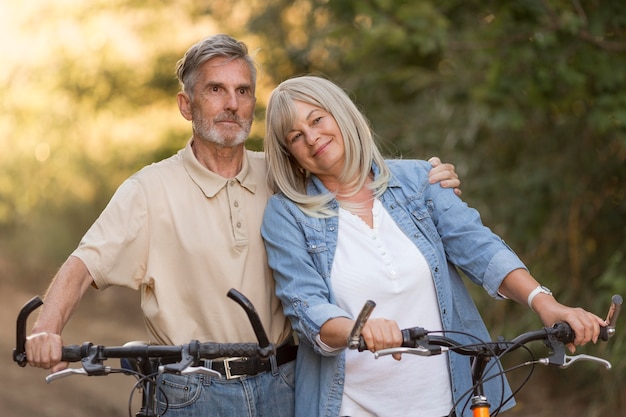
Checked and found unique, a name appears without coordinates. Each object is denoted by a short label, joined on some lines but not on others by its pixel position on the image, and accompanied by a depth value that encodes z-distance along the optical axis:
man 6.93
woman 6.77
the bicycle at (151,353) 5.77
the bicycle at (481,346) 5.73
